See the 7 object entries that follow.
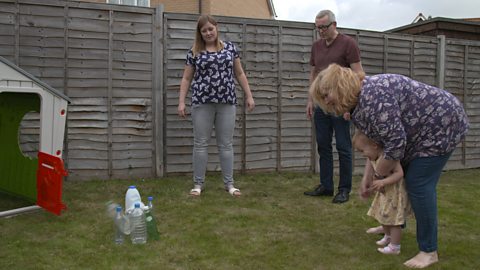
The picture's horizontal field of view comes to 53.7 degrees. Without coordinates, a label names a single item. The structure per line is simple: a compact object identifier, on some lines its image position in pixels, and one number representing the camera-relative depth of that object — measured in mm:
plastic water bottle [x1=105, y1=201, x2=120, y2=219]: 3760
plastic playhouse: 3625
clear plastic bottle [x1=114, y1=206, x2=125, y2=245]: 3164
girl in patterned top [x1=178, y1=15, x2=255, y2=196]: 4379
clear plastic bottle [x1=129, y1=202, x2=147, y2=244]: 3174
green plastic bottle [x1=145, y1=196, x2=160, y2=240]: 3243
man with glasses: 4227
